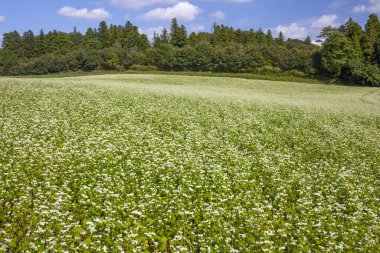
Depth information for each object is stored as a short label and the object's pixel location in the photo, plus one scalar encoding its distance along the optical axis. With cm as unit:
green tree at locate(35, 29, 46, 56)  11338
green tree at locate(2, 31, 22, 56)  11591
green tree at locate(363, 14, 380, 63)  7536
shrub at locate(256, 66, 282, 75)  7865
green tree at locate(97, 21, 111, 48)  11708
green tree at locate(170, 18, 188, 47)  11098
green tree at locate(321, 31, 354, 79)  6831
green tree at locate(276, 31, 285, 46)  12748
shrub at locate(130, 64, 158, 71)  8268
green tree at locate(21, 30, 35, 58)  11344
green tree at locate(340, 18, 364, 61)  7350
